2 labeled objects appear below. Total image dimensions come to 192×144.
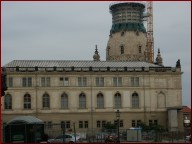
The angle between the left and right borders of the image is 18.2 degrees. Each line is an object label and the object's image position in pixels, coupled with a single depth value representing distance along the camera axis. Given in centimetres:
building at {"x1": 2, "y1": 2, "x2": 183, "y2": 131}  10262
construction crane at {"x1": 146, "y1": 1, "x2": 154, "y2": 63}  13788
